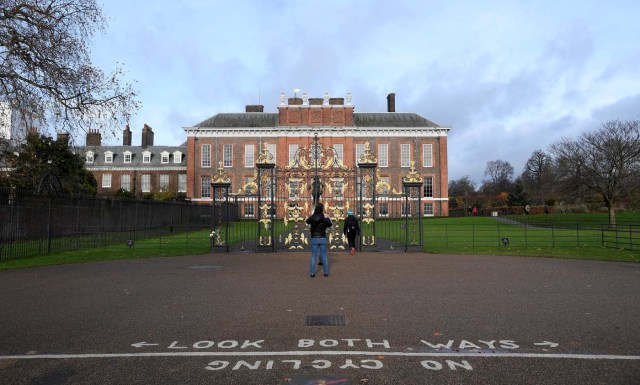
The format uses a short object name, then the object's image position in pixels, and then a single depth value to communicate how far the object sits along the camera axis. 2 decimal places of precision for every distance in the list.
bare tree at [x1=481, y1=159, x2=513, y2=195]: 102.62
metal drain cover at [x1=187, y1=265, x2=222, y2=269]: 13.47
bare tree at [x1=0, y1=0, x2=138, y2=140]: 15.12
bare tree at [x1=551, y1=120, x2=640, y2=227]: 43.15
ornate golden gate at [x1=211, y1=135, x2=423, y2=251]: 18.22
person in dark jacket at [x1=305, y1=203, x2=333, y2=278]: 11.59
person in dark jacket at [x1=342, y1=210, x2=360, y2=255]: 17.00
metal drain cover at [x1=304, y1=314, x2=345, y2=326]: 6.48
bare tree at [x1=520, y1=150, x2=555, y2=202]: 74.89
